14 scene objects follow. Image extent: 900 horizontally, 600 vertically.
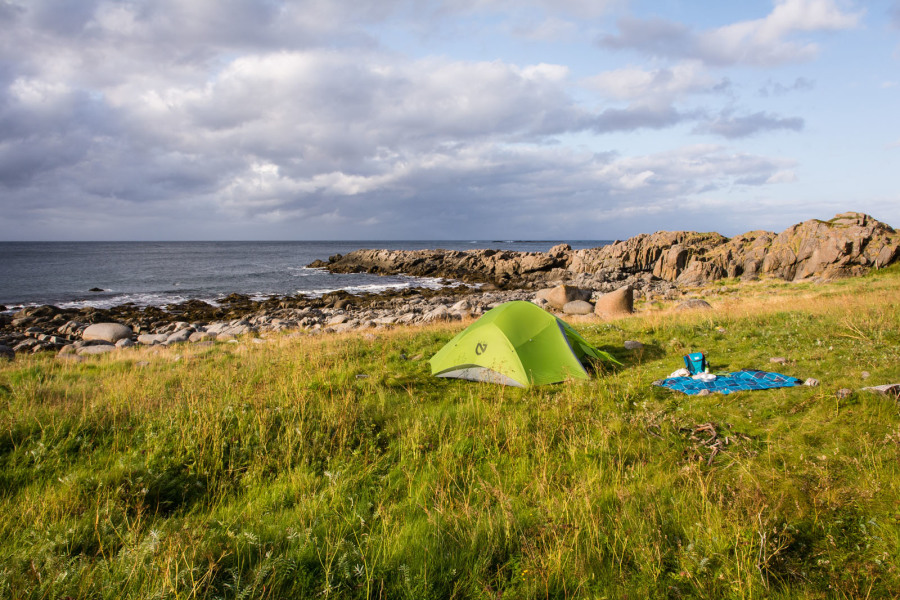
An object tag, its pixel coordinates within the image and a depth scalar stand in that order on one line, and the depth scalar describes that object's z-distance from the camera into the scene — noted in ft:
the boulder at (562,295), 86.17
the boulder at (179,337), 65.92
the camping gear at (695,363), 25.63
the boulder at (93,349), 54.75
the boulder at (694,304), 61.46
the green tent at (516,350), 27.66
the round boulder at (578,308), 76.59
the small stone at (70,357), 43.99
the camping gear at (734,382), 23.07
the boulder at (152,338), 65.98
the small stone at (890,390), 18.86
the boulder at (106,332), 70.18
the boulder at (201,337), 64.80
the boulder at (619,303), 65.87
